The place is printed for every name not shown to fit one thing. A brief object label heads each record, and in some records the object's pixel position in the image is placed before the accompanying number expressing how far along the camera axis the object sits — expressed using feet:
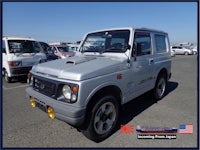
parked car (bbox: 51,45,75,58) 43.24
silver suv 9.32
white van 24.61
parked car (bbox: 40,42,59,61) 34.25
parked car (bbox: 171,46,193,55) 106.30
